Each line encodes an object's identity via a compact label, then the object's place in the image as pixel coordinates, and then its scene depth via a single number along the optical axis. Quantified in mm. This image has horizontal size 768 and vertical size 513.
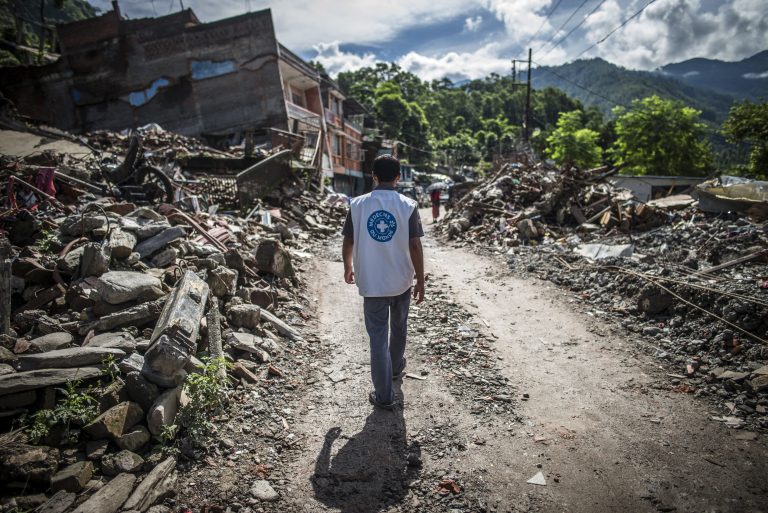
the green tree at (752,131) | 25891
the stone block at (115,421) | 2650
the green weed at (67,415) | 2584
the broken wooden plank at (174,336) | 3027
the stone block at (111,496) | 2229
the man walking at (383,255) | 3215
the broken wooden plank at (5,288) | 3486
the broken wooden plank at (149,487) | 2344
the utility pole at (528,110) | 27834
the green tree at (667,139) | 32562
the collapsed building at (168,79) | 20281
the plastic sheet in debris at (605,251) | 7836
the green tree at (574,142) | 40531
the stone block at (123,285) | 3885
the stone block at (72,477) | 2350
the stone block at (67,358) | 2908
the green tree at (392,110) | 54384
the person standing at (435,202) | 17869
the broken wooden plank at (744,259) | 6270
